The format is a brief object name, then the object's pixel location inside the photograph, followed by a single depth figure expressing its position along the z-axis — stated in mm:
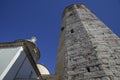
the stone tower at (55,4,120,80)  2419
